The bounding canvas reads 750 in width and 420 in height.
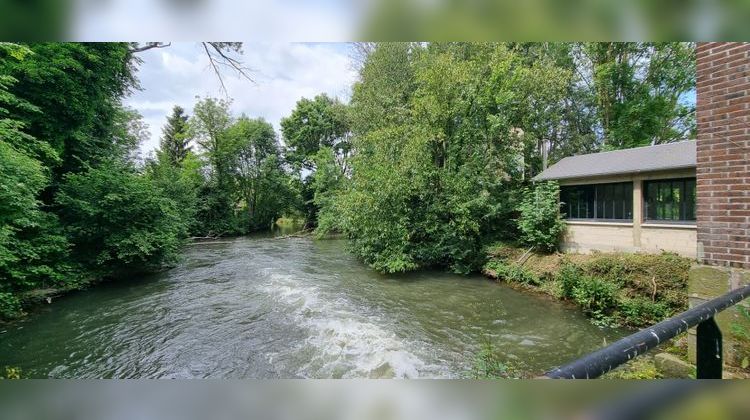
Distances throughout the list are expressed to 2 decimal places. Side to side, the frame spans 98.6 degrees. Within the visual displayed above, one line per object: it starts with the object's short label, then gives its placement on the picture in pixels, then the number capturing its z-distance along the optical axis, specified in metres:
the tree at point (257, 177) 28.97
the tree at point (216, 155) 25.27
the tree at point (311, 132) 32.97
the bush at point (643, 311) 6.56
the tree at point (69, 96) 8.74
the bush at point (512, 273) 9.33
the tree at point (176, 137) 28.54
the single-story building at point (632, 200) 8.36
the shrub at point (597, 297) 7.14
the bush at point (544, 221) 10.41
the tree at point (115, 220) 9.98
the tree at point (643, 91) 17.02
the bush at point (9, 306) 6.79
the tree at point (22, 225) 6.11
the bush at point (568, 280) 7.90
